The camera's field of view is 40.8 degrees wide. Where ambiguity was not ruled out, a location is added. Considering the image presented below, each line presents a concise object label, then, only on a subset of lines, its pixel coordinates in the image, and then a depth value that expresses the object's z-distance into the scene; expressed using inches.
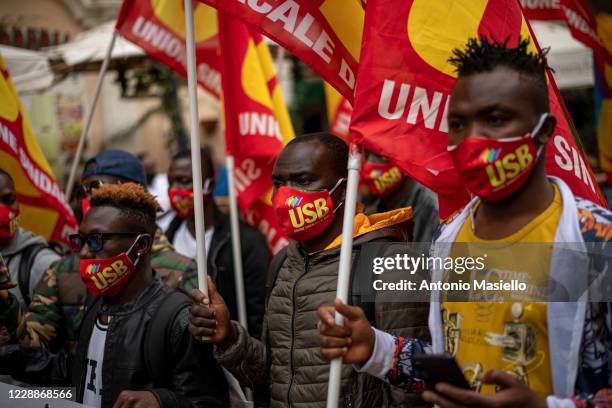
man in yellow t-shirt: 89.0
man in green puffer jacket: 126.3
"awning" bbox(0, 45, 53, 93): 338.6
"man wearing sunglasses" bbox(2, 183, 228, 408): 134.7
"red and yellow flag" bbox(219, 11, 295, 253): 226.8
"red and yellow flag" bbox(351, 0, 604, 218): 126.0
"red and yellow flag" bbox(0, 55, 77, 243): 217.9
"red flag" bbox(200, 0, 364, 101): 143.8
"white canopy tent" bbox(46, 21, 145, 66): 365.7
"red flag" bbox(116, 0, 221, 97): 232.1
